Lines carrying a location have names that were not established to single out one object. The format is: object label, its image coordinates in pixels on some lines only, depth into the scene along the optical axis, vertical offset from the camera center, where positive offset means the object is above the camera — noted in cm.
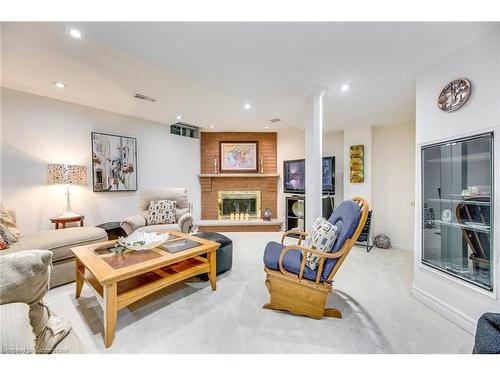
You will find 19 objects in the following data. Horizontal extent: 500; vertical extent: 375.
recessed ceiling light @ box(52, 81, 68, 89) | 263 +137
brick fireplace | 502 +13
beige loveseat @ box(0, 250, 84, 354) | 61 -41
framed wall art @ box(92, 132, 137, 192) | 358 +46
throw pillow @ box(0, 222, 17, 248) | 197 -48
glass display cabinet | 158 -21
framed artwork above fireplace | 504 +75
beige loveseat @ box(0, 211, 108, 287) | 200 -58
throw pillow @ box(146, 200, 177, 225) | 331 -43
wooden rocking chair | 158 -73
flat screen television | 401 +22
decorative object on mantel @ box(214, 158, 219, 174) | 501 +48
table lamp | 293 +18
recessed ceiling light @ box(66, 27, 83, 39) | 151 +117
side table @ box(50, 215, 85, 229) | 292 -49
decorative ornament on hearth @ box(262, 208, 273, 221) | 480 -69
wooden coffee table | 138 -72
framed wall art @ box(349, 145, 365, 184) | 365 +40
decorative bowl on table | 187 -52
